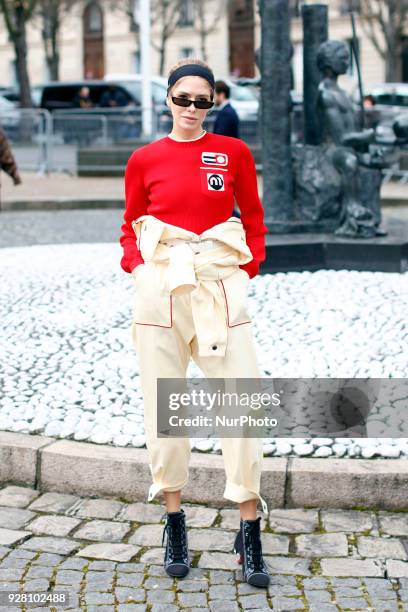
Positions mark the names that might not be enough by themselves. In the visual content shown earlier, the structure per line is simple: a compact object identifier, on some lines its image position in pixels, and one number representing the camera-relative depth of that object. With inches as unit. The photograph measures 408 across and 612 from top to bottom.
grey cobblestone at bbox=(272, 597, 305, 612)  153.9
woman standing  158.1
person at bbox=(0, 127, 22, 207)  541.6
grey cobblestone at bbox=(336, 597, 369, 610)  154.2
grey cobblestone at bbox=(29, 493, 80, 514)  191.8
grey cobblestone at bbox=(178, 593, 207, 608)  155.3
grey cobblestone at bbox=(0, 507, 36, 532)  184.1
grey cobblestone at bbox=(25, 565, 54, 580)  164.2
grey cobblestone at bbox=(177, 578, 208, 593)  160.4
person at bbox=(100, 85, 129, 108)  1267.2
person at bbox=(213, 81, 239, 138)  435.5
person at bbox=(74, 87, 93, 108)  1248.2
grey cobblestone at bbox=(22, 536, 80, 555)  174.7
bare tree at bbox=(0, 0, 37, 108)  1293.1
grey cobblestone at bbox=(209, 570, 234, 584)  163.2
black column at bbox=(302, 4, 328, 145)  415.2
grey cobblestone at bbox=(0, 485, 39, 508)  193.6
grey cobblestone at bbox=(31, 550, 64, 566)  169.5
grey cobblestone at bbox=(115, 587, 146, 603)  156.6
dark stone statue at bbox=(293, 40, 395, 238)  378.9
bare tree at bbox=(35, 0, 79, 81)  1748.3
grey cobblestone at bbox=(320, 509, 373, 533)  182.2
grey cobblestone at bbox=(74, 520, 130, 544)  179.5
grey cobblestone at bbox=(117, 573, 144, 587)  162.1
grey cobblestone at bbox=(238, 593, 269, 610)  154.9
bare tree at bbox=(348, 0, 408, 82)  1647.4
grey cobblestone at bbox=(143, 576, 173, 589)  161.3
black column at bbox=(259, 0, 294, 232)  393.4
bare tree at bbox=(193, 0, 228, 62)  1936.5
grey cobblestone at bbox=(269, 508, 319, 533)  182.7
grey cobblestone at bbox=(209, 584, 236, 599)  158.1
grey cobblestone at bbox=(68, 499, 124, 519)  189.3
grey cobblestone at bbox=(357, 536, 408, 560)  171.3
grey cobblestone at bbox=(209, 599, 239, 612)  153.6
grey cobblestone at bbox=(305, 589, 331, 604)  156.2
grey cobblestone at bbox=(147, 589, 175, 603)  156.6
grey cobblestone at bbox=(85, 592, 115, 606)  155.9
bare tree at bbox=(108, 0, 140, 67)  1866.6
